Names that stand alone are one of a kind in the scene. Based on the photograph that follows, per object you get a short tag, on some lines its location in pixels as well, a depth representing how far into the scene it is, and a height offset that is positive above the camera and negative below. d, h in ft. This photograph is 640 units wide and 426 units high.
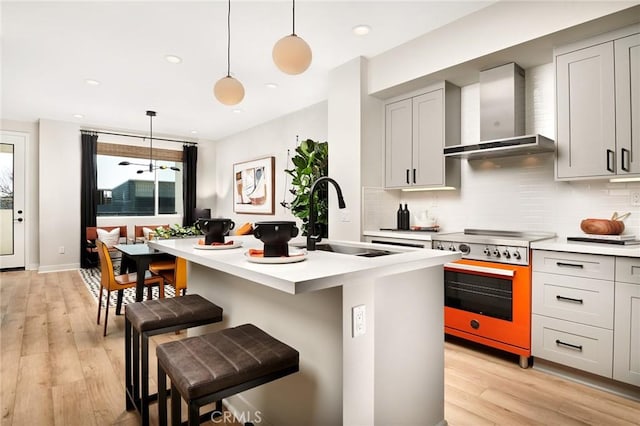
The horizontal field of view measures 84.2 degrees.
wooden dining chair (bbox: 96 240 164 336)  10.68 -2.14
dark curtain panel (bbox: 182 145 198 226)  26.14 +1.85
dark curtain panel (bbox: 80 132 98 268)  21.98 +1.39
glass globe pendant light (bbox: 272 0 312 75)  6.74 +3.04
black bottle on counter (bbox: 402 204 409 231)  12.63 -0.27
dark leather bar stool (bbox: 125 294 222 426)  5.60 -1.83
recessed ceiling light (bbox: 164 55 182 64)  12.25 +5.38
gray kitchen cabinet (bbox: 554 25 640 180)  7.60 +2.37
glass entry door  20.72 +0.77
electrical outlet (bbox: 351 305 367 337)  4.34 -1.35
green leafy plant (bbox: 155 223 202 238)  15.60 -0.96
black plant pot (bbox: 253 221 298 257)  4.67 -0.32
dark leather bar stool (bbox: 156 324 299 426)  3.81 -1.80
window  23.62 +1.87
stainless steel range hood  9.54 +2.72
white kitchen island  4.30 -1.75
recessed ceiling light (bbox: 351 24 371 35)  10.18 +5.32
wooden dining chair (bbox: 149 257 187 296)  11.27 -2.07
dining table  10.25 -1.47
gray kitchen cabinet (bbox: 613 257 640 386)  6.96 -2.23
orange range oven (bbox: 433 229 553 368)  8.49 -2.04
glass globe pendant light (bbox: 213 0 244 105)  8.20 +2.82
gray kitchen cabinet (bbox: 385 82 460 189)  11.15 +2.47
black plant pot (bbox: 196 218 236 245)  6.18 -0.30
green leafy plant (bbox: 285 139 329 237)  14.08 +1.51
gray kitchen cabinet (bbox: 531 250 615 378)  7.34 -2.17
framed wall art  20.80 +1.61
